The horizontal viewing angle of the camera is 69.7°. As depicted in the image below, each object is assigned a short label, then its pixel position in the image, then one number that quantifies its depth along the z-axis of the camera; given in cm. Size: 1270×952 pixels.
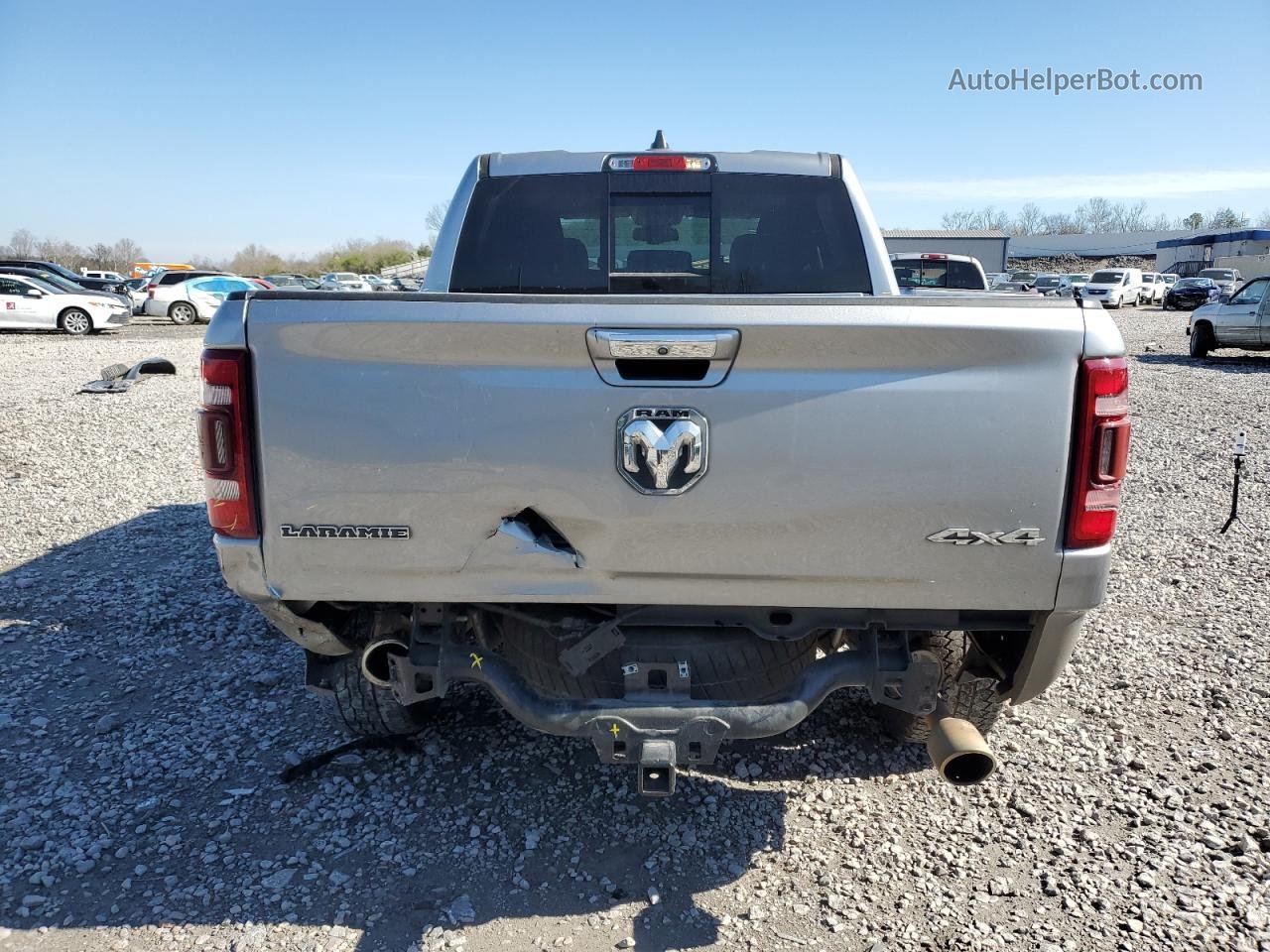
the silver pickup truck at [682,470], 241
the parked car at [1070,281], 4127
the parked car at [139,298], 3023
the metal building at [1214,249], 6812
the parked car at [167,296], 2855
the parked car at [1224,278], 4230
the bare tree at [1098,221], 13025
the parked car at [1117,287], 4203
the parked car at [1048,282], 4551
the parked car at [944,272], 1625
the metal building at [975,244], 5919
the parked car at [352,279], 4271
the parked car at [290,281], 3603
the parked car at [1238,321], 1753
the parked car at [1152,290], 4731
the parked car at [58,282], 2438
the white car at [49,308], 2297
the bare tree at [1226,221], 9894
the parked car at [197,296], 2861
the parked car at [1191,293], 3772
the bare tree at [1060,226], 12030
